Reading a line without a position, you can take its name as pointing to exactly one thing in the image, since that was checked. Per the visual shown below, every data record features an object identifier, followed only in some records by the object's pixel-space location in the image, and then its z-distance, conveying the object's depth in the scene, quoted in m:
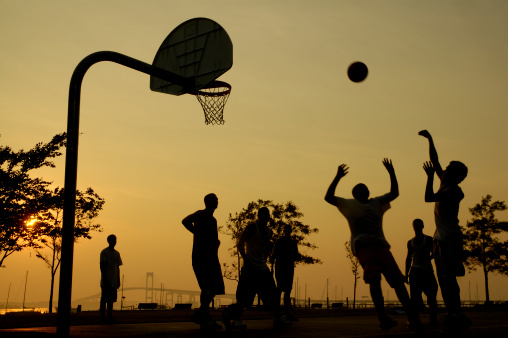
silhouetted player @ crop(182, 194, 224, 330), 9.63
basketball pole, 7.49
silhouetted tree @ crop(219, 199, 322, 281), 41.34
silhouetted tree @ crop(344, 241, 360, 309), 53.84
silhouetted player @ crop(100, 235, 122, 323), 13.31
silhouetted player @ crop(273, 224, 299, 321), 12.99
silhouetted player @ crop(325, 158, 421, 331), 7.86
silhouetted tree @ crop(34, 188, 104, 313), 25.99
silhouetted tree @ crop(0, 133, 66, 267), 23.70
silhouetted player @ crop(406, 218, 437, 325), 11.05
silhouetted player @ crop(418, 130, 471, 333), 7.98
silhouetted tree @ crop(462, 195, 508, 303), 40.91
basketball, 11.26
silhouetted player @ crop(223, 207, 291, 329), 10.26
